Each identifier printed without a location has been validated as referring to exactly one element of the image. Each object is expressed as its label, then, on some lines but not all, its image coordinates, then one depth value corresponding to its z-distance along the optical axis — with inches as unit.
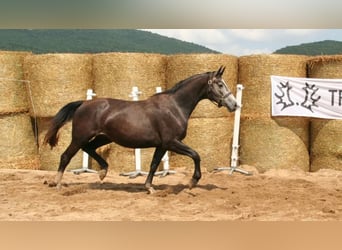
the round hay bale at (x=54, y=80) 259.1
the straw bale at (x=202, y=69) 260.7
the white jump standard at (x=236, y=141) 259.3
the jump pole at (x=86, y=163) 253.2
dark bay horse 197.5
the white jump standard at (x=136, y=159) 247.0
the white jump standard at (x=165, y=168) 254.8
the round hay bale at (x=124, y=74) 259.0
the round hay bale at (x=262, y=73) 266.4
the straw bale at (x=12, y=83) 259.3
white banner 262.7
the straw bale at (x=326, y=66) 259.9
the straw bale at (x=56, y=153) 263.6
